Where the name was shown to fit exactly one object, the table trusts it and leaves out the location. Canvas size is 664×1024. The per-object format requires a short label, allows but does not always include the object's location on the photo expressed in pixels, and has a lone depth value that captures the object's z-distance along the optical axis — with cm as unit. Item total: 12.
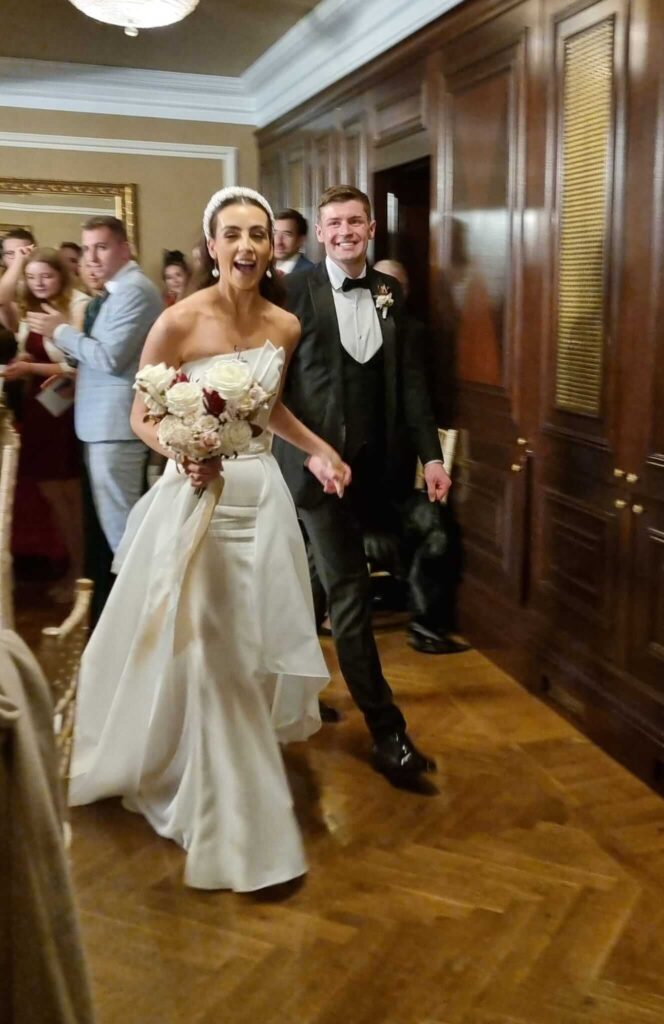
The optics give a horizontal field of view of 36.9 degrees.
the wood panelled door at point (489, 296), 349
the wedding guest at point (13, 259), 452
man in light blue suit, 365
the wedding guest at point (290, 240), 464
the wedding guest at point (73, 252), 588
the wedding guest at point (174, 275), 597
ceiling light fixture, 414
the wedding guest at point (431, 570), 403
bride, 233
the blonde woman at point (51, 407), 435
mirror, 646
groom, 290
